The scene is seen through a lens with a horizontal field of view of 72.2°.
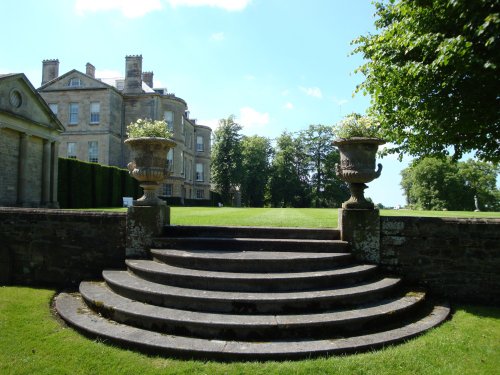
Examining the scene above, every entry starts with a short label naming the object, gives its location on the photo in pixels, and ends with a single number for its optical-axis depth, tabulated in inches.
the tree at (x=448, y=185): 2182.6
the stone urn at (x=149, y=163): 274.1
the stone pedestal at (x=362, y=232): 257.0
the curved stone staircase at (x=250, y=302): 165.6
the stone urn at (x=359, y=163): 259.6
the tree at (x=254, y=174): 1995.6
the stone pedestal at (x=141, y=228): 272.8
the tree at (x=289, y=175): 2041.1
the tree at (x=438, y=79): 259.3
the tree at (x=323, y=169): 2009.0
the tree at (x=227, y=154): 1815.9
